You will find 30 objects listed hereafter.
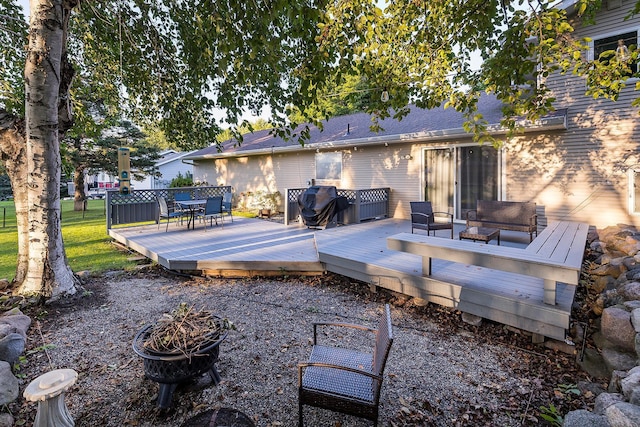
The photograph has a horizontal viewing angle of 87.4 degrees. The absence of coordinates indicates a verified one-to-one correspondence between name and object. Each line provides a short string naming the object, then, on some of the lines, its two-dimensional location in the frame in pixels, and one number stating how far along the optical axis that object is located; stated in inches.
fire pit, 89.5
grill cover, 324.8
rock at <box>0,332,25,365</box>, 105.3
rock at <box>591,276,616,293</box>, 160.2
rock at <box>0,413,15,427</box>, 83.8
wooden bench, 117.2
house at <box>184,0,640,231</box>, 253.8
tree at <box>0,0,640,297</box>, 119.5
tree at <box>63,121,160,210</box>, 602.9
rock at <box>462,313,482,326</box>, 143.8
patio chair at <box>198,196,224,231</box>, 325.7
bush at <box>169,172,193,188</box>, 620.3
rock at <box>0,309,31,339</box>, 128.8
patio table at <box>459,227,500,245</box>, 202.6
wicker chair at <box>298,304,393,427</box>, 78.0
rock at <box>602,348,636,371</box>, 102.6
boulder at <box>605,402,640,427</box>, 65.7
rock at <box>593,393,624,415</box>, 79.7
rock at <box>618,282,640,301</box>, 124.2
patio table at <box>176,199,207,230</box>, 330.8
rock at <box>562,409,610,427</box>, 71.3
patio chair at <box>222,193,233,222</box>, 382.8
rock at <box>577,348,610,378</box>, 109.0
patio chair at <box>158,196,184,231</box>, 331.6
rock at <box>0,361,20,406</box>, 89.4
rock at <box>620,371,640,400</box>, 78.6
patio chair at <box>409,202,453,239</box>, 246.8
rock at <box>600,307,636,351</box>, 108.0
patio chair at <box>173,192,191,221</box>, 364.9
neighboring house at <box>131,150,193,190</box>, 1092.5
